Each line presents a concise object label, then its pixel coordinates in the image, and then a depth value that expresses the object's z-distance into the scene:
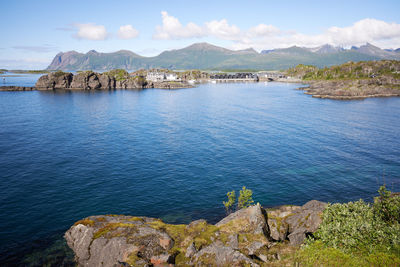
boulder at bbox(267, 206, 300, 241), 29.67
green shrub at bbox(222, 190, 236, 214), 40.66
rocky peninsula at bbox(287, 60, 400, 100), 196.38
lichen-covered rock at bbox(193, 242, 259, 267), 24.27
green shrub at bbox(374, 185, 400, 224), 26.37
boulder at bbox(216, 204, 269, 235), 29.08
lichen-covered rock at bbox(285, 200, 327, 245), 28.58
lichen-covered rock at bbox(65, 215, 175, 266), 27.38
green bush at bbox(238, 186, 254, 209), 41.30
